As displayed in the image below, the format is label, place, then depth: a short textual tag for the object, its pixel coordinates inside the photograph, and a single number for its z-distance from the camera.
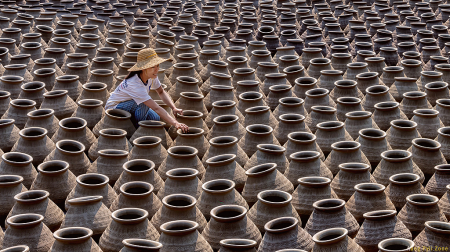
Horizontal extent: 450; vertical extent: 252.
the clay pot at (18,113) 5.47
